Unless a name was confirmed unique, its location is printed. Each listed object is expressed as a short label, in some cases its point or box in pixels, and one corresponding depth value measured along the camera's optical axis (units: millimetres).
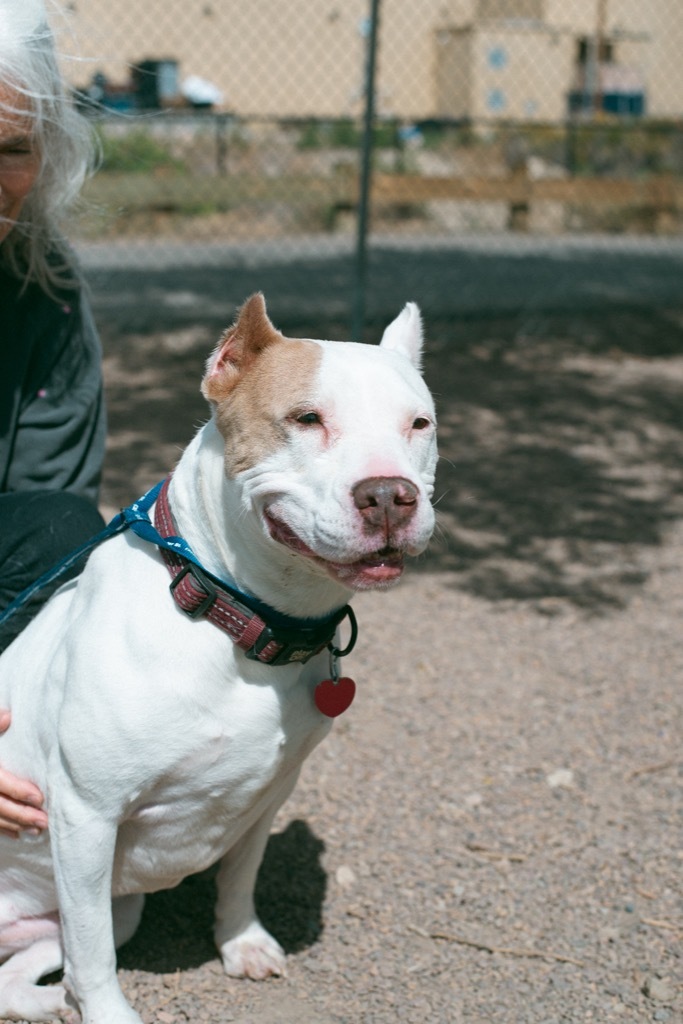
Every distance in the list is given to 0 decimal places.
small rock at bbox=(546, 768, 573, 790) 3559
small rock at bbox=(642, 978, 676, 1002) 2676
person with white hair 2619
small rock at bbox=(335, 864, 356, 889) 3090
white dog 2035
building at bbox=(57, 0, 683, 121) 15312
